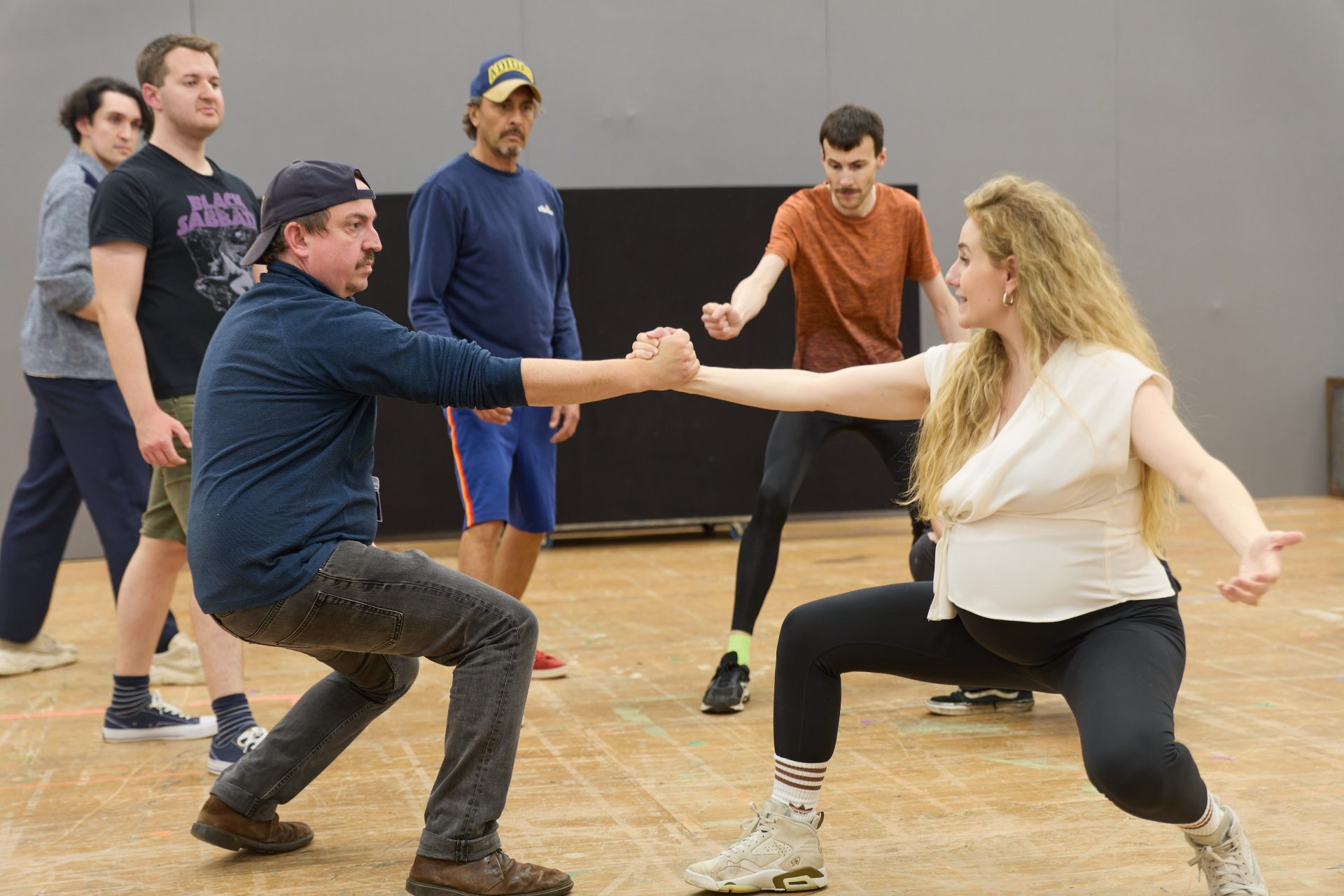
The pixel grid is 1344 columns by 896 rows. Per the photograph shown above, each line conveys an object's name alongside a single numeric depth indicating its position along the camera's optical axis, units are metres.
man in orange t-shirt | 3.91
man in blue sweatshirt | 3.92
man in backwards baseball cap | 2.40
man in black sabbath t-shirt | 3.32
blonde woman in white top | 2.15
